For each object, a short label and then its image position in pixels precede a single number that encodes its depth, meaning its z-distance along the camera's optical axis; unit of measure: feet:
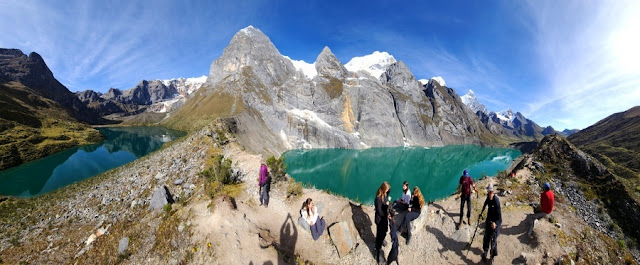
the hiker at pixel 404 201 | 40.78
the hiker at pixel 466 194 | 41.04
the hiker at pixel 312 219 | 37.52
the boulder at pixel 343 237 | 37.17
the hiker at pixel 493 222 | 32.89
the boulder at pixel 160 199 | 47.01
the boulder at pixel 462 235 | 38.91
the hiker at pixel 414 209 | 37.86
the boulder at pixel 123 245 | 35.70
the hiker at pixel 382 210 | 32.65
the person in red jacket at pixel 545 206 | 36.09
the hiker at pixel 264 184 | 46.24
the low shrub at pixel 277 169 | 56.85
